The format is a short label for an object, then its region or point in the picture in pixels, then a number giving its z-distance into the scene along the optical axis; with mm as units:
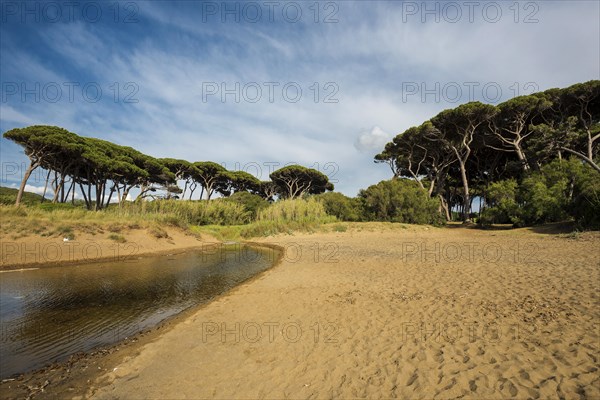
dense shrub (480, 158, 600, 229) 13755
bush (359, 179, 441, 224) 23734
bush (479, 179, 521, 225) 18453
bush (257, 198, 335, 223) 25266
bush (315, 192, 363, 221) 26844
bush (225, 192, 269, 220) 33488
